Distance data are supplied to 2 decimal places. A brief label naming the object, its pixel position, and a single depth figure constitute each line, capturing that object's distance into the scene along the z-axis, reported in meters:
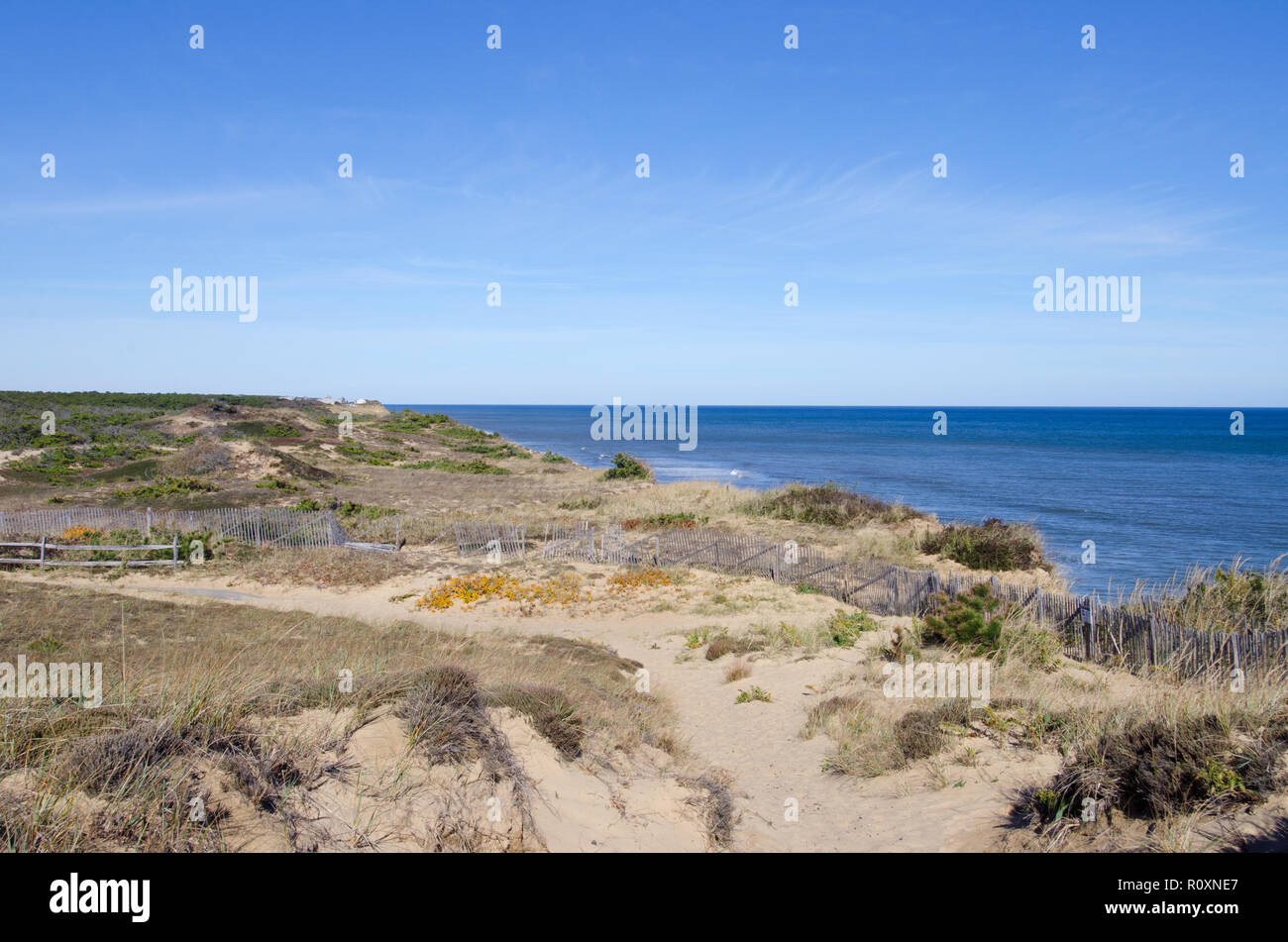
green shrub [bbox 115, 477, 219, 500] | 32.72
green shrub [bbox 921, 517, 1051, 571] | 23.53
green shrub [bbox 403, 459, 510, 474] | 55.09
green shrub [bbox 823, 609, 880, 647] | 15.29
